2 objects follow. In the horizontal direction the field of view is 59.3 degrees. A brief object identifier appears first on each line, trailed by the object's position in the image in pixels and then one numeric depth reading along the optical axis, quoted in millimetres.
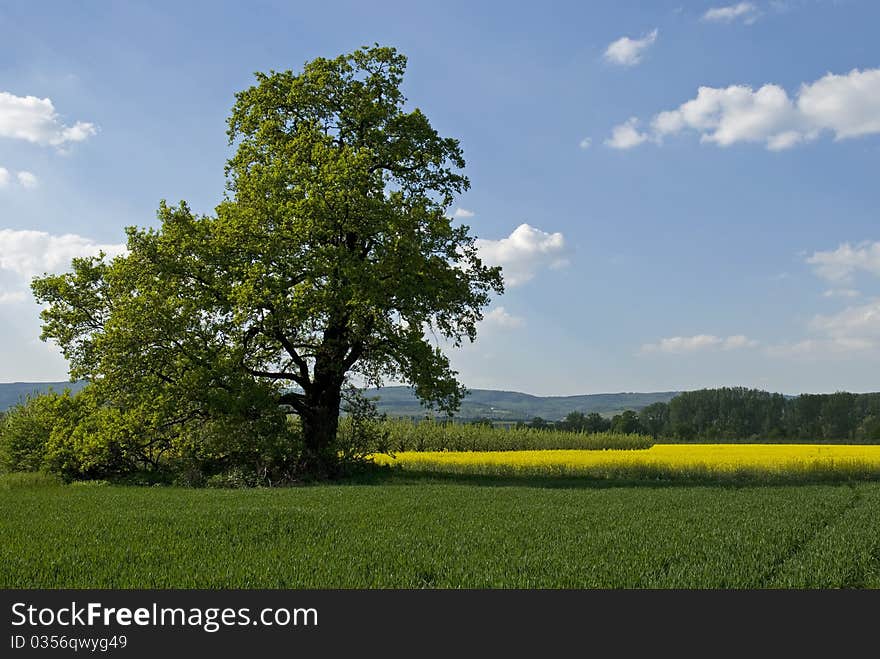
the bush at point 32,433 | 31484
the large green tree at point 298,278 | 27172
